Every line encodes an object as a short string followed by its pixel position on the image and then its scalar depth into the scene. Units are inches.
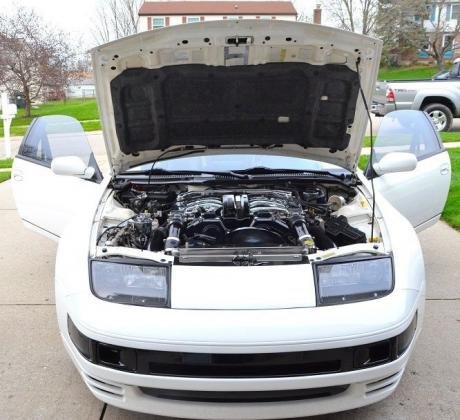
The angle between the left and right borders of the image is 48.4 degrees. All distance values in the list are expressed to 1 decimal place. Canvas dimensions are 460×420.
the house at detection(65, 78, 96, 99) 1480.9
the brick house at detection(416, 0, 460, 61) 1503.0
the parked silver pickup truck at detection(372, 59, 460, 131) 490.3
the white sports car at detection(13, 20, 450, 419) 86.4
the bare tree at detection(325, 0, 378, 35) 1382.9
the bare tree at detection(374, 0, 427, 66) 1466.5
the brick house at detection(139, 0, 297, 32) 1780.3
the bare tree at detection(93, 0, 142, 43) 1489.9
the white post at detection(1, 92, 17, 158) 469.4
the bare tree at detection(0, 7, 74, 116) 910.4
